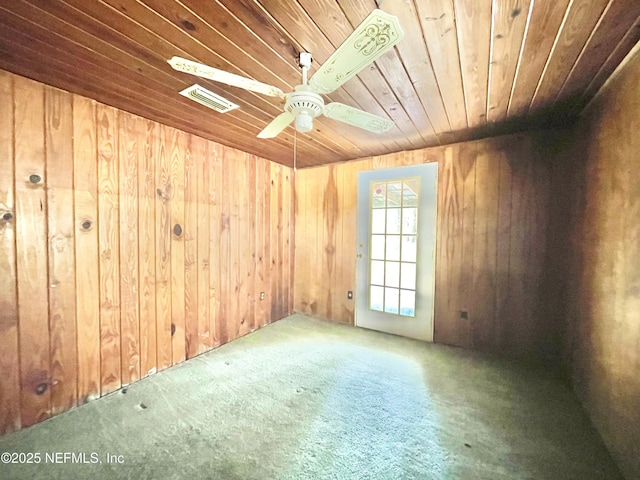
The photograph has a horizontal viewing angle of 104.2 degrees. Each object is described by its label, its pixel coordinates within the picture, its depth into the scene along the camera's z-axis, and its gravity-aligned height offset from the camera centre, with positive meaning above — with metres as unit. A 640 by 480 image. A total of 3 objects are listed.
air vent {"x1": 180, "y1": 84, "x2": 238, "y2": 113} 1.57 +0.90
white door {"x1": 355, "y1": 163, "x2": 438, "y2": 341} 2.76 -0.18
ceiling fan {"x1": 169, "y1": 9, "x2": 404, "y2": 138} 0.87 +0.69
